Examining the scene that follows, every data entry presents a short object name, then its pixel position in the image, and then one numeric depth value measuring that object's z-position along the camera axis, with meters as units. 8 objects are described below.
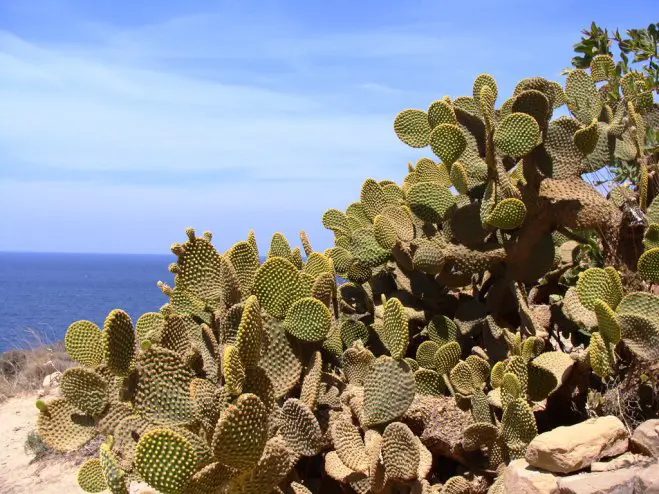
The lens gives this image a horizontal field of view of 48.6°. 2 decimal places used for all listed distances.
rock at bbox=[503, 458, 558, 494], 2.46
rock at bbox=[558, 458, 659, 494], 2.29
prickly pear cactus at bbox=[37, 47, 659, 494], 2.59
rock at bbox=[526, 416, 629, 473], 2.46
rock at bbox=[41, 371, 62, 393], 10.02
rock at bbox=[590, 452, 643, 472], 2.46
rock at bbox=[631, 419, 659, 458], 2.44
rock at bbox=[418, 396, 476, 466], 3.01
